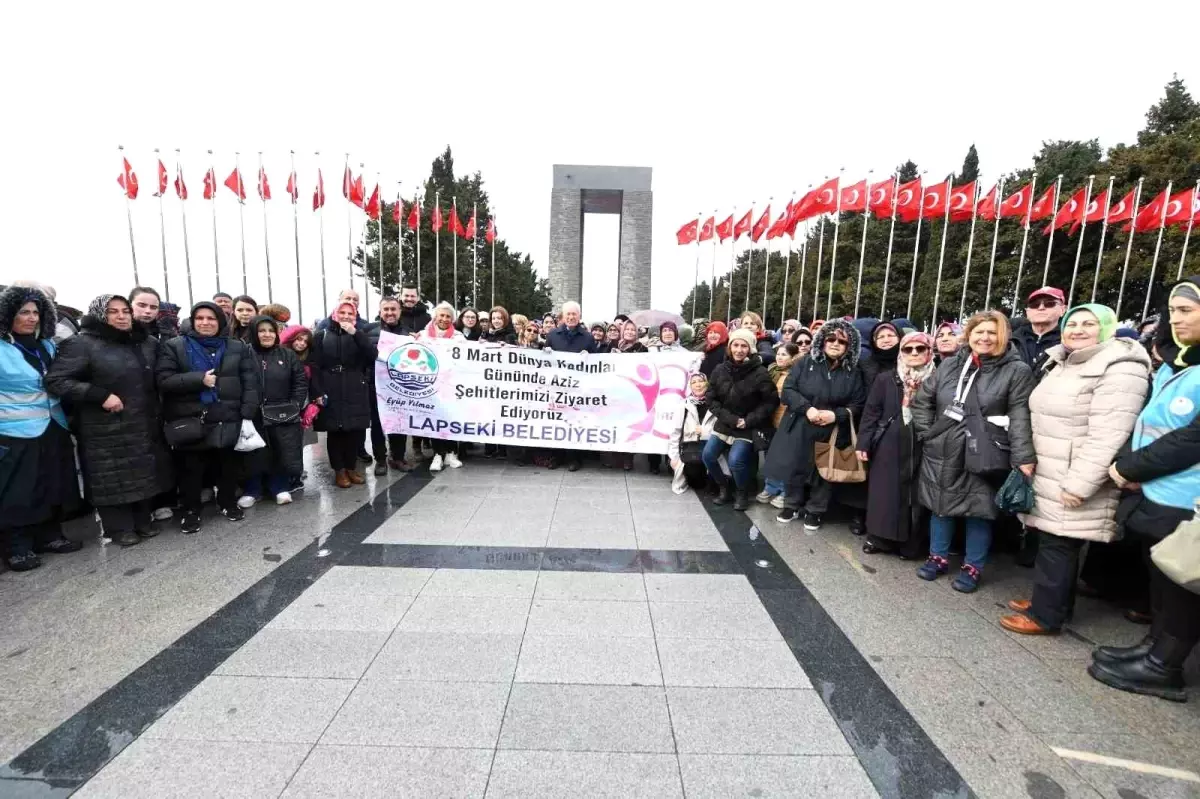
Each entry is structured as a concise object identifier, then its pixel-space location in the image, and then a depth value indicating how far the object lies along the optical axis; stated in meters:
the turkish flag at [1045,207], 17.75
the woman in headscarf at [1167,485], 2.39
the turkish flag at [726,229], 20.27
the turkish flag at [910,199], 16.95
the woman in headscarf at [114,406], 3.76
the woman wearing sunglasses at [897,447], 3.94
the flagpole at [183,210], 18.58
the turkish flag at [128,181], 17.20
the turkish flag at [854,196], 16.31
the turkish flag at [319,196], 19.50
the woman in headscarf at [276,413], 4.81
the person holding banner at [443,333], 6.44
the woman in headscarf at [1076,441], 2.73
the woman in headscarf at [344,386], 5.52
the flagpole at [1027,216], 18.32
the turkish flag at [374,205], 19.88
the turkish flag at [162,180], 18.03
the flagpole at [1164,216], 16.01
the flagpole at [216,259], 21.57
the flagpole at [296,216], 19.56
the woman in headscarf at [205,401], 4.19
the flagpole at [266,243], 18.84
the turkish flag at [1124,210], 16.86
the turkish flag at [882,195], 16.66
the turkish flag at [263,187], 18.78
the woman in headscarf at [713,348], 5.81
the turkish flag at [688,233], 20.88
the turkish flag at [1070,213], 17.48
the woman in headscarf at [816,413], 4.48
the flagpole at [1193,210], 15.56
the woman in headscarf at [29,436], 3.53
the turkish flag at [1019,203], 18.00
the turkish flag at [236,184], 17.34
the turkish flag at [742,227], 20.30
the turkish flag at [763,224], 19.53
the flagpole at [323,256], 19.67
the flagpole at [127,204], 17.06
